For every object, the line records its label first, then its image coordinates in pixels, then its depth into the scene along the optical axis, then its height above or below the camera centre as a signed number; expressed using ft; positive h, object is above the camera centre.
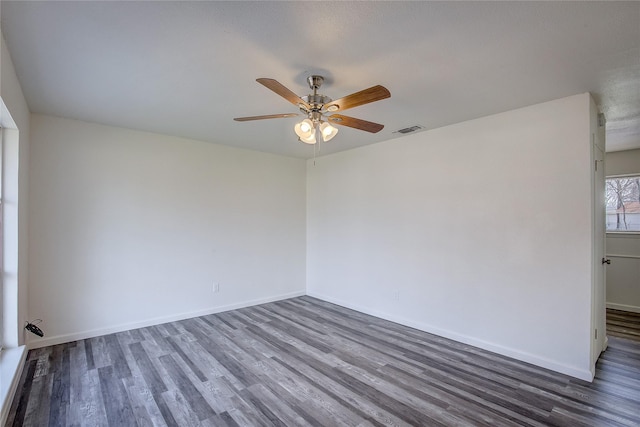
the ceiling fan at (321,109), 6.63 +2.54
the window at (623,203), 15.21 +0.48
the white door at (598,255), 9.09 -1.38
